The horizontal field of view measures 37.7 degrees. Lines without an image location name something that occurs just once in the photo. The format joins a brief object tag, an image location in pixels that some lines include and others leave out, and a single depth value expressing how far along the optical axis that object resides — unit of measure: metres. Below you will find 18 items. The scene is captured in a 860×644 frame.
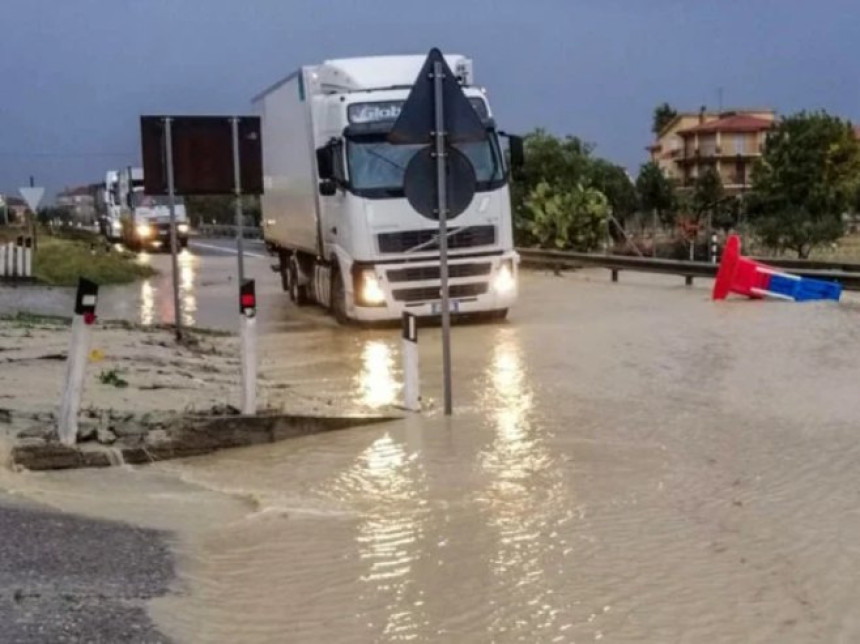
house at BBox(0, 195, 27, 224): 63.19
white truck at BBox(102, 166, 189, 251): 46.34
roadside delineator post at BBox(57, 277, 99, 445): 8.06
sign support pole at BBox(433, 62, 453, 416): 9.57
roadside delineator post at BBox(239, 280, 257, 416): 9.05
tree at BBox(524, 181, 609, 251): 35.69
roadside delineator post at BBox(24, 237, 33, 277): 28.11
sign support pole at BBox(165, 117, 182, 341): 15.20
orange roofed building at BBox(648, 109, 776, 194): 93.50
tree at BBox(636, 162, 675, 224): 60.38
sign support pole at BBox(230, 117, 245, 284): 15.11
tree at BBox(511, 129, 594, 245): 48.44
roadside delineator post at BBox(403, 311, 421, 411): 10.08
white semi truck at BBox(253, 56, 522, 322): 16.69
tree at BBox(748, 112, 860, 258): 52.28
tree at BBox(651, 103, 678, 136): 111.97
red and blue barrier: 20.72
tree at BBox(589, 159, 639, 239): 55.78
